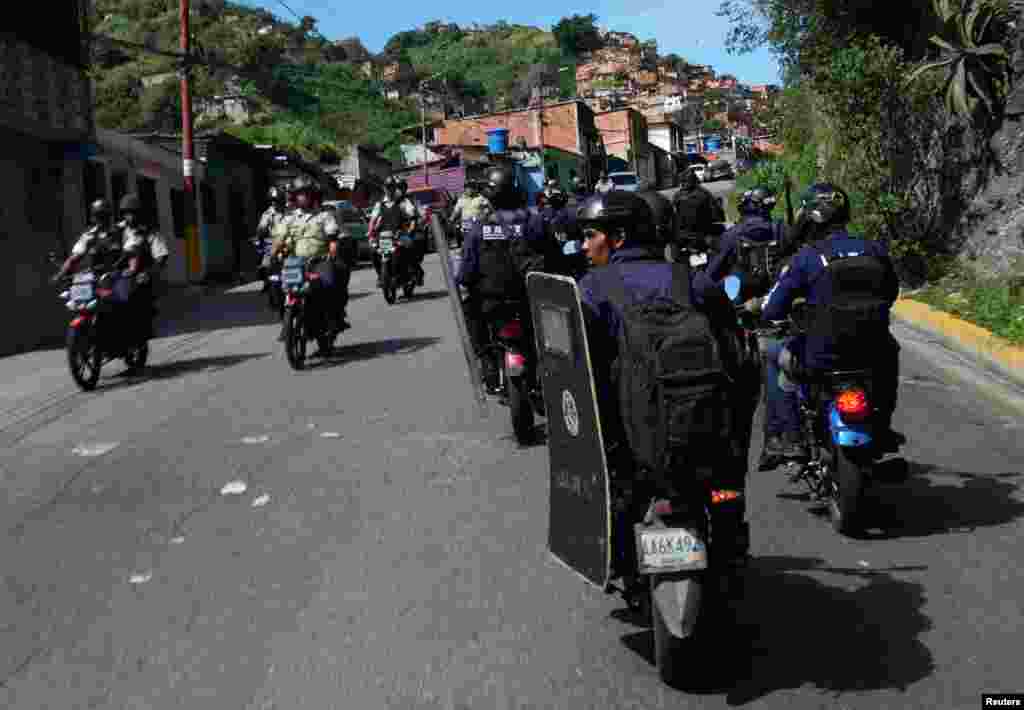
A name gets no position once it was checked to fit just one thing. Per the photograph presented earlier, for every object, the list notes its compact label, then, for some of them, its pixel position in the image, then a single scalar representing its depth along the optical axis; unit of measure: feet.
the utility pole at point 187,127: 94.07
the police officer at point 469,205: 57.57
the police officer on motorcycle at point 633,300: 14.44
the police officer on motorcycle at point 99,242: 41.42
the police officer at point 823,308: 20.65
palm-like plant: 54.49
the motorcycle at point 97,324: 39.06
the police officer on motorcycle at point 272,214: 60.11
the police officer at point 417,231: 66.13
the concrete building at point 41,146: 74.13
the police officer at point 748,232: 30.09
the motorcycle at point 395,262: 62.69
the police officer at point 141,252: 41.91
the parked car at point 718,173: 225.21
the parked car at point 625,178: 171.32
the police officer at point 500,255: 29.99
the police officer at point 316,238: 43.21
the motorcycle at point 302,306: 40.52
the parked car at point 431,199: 73.10
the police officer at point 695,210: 47.73
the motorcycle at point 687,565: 13.73
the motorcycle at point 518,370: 28.04
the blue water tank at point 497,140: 169.07
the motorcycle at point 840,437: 20.07
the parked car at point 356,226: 105.29
